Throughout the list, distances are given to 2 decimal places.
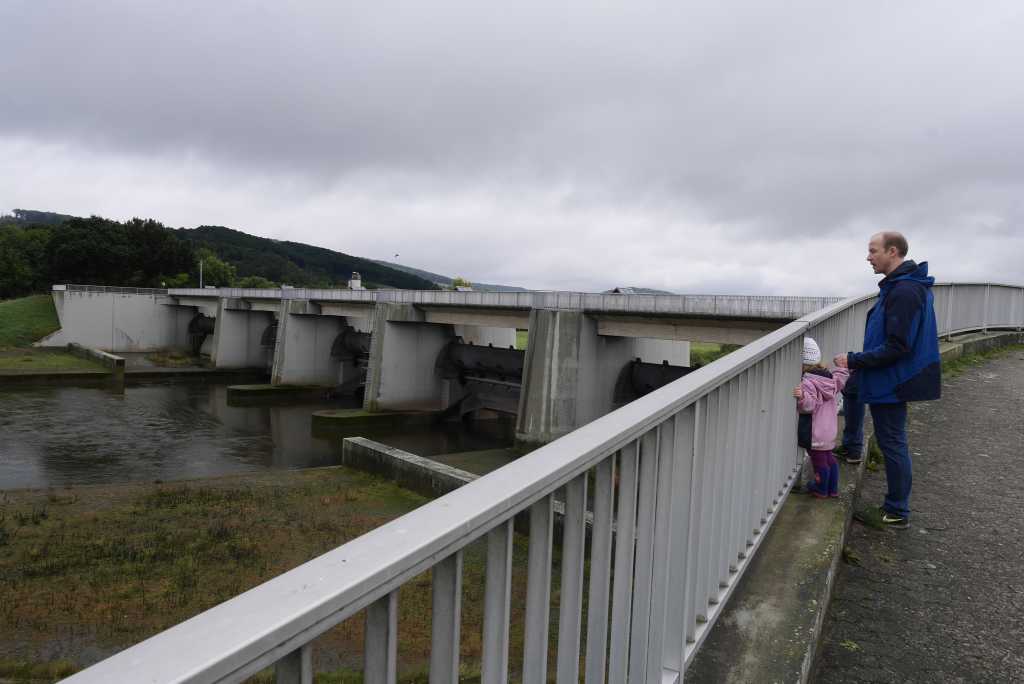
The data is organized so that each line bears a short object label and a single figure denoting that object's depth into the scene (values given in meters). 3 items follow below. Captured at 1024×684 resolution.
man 4.29
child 4.30
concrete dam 23.34
